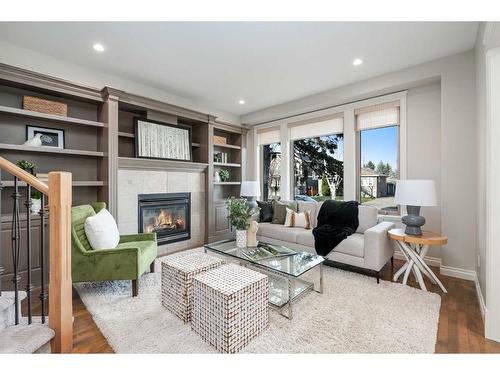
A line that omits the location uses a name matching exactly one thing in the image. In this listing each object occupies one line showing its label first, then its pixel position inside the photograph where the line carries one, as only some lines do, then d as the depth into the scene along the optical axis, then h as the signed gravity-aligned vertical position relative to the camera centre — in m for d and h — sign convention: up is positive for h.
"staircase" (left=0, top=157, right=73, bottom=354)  1.47 -0.61
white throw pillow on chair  2.35 -0.46
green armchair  2.27 -0.72
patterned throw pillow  3.69 -0.53
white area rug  1.64 -1.10
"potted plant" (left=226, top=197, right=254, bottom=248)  2.82 -0.38
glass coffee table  2.08 -0.74
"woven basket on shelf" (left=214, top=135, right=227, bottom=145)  4.81 +0.97
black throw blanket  3.01 -0.55
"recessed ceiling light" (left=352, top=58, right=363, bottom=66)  2.95 +1.57
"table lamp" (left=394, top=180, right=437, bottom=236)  2.50 -0.13
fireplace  3.69 -0.48
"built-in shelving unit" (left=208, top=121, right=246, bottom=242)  4.50 +0.37
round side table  2.47 -0.74
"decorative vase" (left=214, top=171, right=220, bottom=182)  4.77 +0.20
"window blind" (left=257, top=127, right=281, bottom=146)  5.02 +1.11
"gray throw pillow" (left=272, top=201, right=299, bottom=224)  3.99 -0.39
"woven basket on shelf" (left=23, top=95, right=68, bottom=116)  2.70 +0.98
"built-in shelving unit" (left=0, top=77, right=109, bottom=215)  2.68 +0.69
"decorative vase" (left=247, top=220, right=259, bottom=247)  2.80 -0.57
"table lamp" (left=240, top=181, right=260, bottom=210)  4.55 -0.05
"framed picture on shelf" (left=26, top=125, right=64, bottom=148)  2.83 +0.66
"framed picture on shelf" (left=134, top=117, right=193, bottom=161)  3.65 +0.77
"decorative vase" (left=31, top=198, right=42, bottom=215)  2.55 -0.20
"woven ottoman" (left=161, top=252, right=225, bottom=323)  1.95 -0.80
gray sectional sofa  2.68 -0.73
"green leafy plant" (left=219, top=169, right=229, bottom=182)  4.99 +0.25
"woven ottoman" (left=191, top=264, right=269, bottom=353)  1.56 -0.85
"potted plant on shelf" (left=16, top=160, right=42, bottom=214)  2.51 -0.07
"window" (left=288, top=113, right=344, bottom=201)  4.25 +0.56
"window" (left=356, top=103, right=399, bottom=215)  3.66 +0.49
